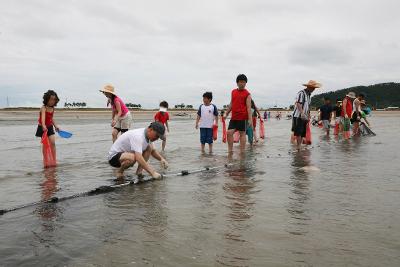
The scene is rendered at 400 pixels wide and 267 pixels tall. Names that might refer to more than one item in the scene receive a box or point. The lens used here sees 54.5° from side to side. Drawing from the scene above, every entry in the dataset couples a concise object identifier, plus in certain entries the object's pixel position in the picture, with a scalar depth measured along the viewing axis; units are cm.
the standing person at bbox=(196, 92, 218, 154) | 1048
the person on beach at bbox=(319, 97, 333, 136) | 1571
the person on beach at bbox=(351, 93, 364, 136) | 1525
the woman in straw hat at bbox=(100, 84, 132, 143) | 849
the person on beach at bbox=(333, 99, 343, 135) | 1611
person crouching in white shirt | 560
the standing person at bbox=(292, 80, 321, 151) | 1000
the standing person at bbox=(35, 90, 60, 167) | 793
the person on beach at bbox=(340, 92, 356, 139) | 1464
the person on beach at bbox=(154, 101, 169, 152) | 1087
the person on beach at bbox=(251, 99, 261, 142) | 1313
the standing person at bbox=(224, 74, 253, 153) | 910
